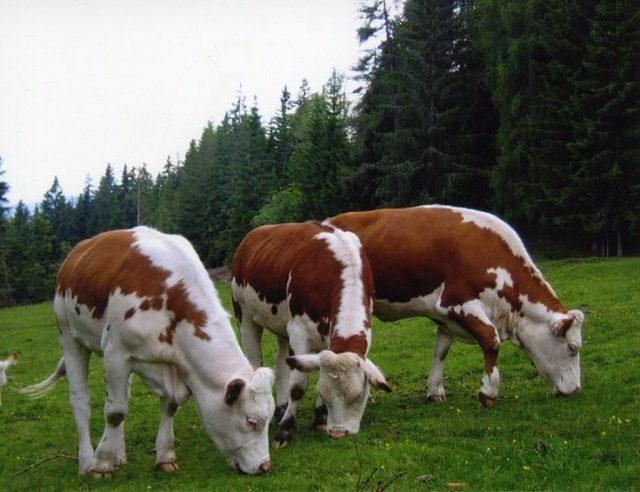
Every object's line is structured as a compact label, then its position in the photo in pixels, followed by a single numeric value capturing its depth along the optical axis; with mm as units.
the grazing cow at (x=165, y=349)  7008
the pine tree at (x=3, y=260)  67312
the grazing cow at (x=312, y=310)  7605
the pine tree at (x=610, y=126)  34844
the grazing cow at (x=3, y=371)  14898
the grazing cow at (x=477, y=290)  9906
